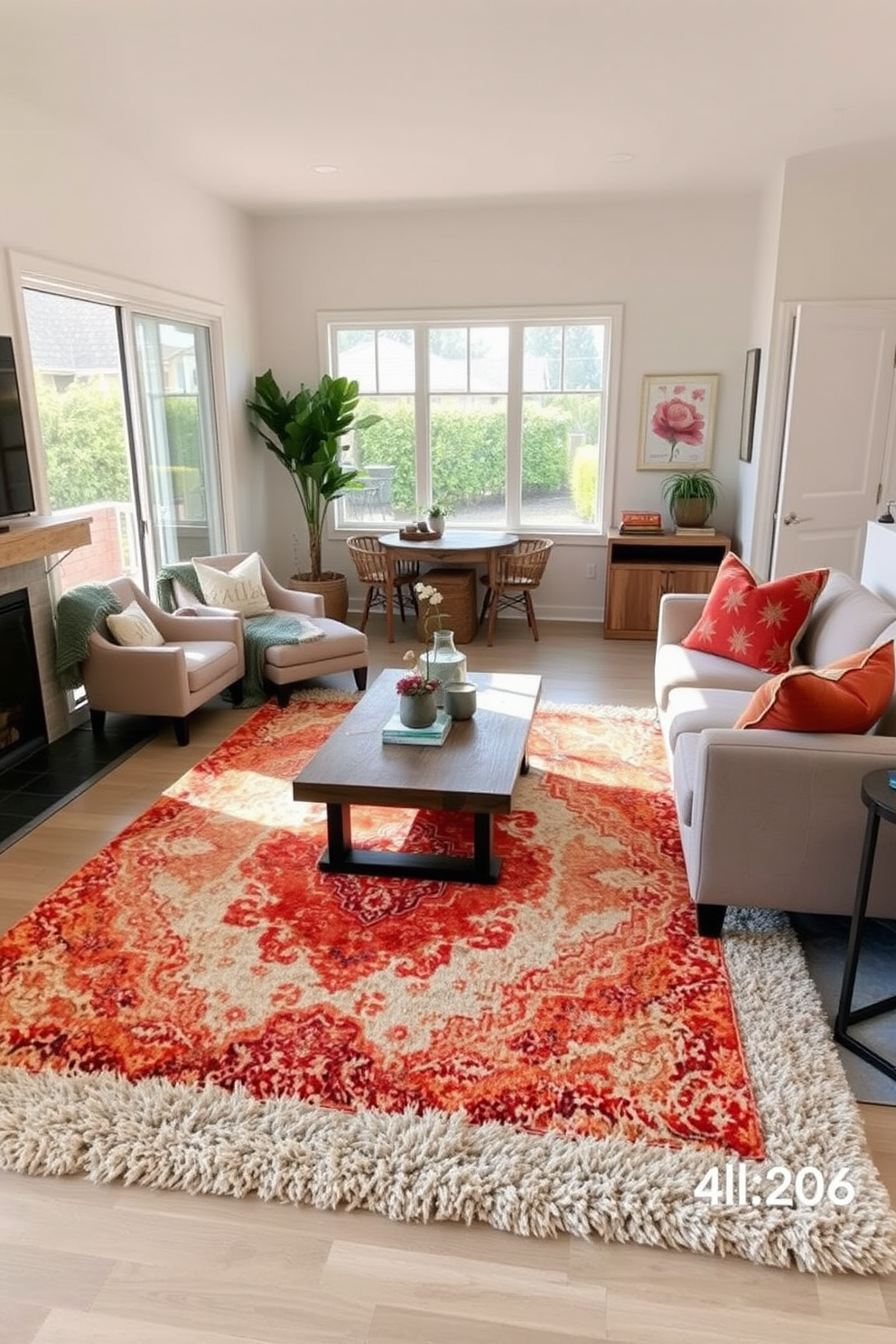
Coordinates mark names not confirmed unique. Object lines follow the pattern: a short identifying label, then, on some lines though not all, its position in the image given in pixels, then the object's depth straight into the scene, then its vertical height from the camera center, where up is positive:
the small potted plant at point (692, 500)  6.26 -0.53
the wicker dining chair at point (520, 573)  6.13 -1.00
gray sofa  2.48 -1.09
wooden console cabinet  6.18 -1.01
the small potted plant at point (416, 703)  3.32 -1.00
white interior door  5.32 -0.07
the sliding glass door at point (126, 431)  4.52 -0.04
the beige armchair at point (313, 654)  4.94 -1.25
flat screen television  3.81 -0.12
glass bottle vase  3.65 -0.94
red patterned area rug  1.89 -1.54
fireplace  4.12 -1.18
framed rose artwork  6.38 +0.01
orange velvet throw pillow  2.54 -0.76
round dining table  6.01 -0.82
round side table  2.18 -1.19
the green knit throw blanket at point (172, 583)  5.18 -0.89
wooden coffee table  2.91 -1.14
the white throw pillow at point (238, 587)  5.24 -0.94
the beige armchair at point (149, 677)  4.31 -1.20
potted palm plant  6.30 -0.12
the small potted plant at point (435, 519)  6.27 -0.65
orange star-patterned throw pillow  3.95 -0.84
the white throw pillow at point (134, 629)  4.45 -0.99
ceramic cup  3.50 -1.05
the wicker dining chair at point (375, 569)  6.30 -1.02
